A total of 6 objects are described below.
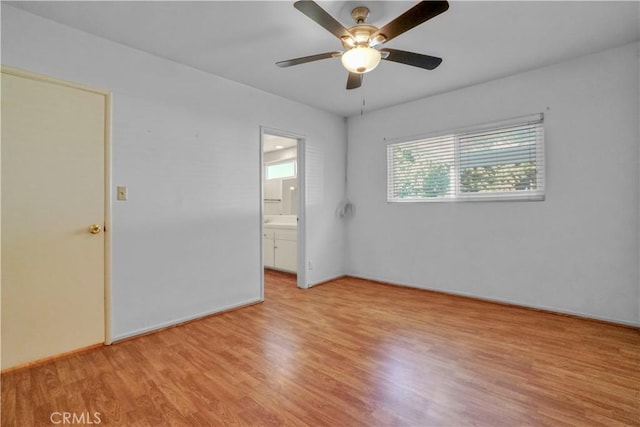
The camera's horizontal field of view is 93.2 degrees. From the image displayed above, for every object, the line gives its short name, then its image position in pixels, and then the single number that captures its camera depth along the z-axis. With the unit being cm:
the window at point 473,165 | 327
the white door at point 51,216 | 210
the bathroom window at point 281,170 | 603
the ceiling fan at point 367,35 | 170
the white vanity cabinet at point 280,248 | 491
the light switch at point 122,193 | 258
